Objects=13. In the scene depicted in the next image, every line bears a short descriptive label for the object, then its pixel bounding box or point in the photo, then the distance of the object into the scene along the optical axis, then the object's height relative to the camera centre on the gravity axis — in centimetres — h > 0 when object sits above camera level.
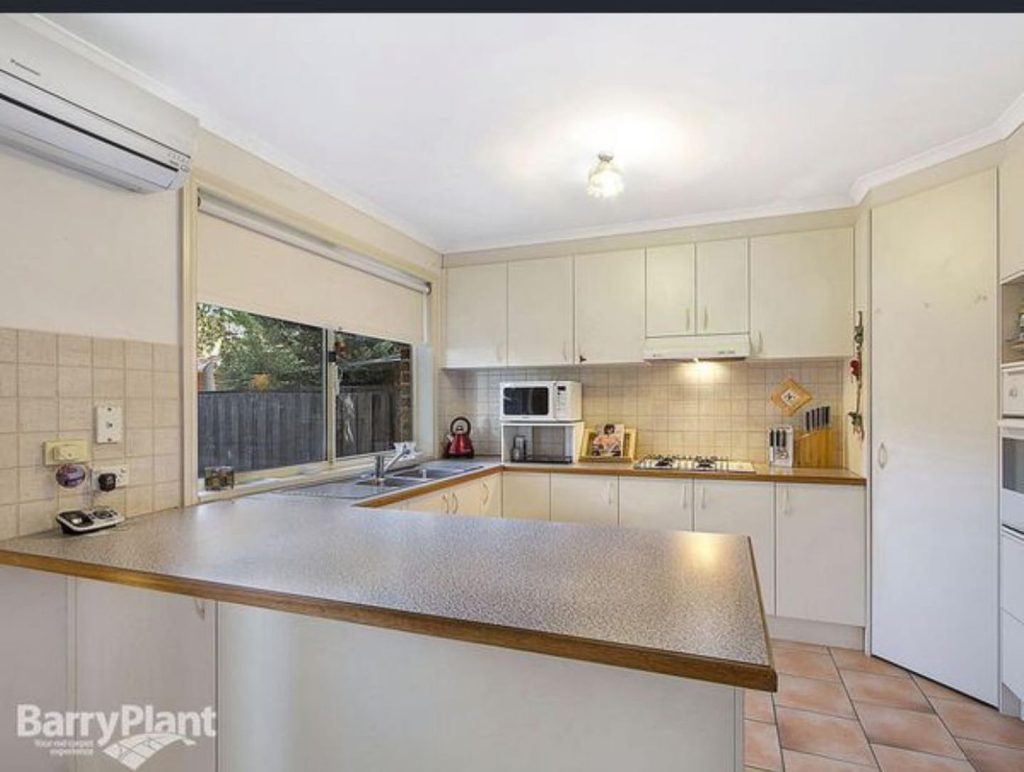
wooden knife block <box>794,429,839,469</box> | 314 -37
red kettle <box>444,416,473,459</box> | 373 -40
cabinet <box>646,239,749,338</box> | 311 +56
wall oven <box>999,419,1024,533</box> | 207 -34
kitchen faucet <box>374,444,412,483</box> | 278 -40
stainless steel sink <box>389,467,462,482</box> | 288 -48
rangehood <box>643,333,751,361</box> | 304 +22
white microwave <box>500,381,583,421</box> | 342 -9
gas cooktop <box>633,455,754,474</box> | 302 -45
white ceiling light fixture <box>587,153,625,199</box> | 224 +84
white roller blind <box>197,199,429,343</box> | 214 +49
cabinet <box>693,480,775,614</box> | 285 -68
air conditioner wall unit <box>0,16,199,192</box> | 138 +74
